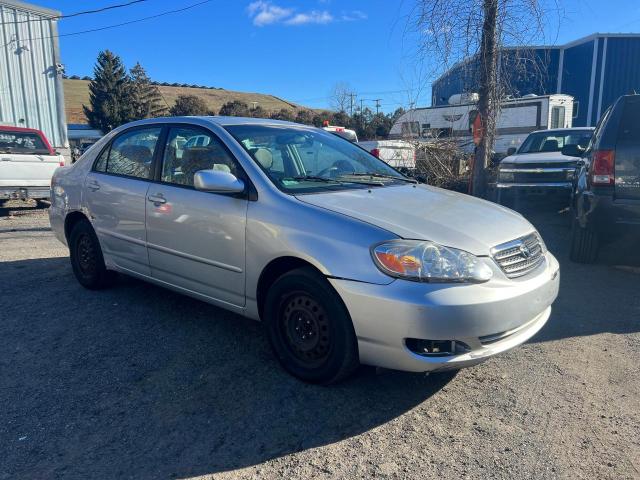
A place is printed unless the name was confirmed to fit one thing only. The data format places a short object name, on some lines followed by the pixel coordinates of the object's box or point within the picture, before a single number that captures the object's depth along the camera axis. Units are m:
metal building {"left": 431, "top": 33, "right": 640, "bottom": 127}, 30.61
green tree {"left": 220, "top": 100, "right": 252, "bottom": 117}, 49.19
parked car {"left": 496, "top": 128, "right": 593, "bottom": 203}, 8.58
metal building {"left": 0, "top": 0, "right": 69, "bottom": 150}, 15.20
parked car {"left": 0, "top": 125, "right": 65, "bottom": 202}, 9.49
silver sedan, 2.64
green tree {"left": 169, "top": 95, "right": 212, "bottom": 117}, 51.89
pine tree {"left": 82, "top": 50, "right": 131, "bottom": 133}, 57.34
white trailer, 17.39
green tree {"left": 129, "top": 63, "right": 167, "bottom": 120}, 61.03
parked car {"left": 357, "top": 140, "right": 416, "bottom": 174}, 12.97
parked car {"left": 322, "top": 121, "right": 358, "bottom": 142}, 17.75
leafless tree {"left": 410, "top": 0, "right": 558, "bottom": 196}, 8.67
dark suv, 4.82
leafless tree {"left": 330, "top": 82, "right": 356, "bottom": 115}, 58.25
